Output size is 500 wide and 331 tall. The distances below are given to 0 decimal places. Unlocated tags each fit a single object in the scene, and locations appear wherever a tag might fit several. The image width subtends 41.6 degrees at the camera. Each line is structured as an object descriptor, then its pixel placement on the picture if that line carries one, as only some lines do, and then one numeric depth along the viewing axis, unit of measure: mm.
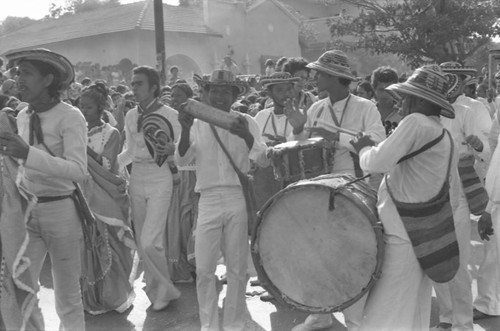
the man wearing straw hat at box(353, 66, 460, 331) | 3801
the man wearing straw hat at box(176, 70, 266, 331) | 5012
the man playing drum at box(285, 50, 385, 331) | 4949
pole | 13914
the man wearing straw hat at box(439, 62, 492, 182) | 5305
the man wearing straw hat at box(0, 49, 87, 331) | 4156
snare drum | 4637
